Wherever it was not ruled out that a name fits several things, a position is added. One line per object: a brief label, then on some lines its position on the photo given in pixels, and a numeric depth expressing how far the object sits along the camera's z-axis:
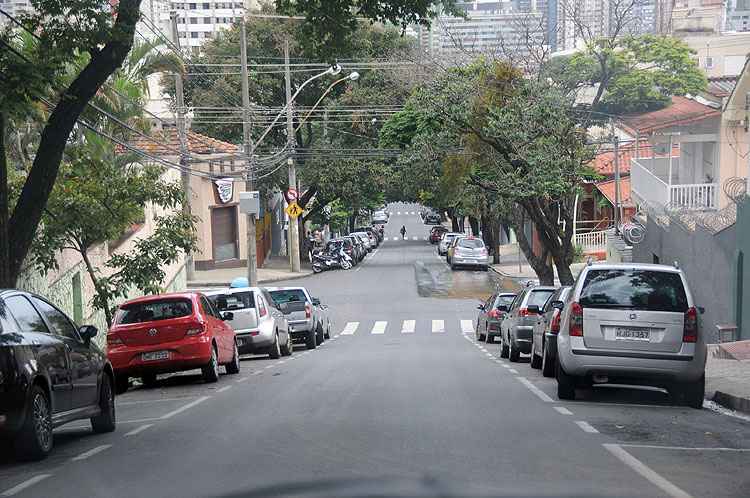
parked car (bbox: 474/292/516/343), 30.25
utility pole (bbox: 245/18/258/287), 38.59
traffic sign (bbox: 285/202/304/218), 51.94
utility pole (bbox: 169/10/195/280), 36.94
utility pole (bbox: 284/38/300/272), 51.56
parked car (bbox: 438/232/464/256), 75.79
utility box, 38.91
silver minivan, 14.11
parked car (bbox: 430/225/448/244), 99.69
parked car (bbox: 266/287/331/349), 30.09
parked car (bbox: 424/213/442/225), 141.07
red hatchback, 18.47
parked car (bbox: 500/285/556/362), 23.14
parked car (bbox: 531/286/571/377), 17.86
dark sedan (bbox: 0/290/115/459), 9.74
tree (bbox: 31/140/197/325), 21.41
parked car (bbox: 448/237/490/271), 62.97
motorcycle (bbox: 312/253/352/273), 62.62
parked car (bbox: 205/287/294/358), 24.83
